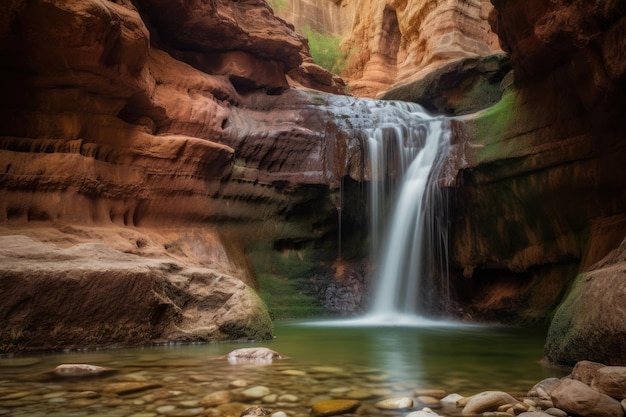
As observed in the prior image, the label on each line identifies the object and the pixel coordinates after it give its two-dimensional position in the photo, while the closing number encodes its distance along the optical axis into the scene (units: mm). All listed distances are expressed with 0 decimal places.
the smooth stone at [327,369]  4426
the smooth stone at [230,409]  3031
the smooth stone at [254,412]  2953
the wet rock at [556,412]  2971
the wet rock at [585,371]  3451
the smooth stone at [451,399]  3375
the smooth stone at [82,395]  3379
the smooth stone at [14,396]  3312
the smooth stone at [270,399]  3348
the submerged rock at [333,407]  3082
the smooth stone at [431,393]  3584
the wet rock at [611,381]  3098
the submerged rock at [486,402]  3109
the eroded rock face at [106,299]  5312
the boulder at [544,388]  3431
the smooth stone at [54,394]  3368
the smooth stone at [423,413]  2908
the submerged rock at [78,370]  4109
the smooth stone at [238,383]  3733
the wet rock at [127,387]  3527
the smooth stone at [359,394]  3488
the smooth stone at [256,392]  3428
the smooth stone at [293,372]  4297
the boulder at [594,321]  3762
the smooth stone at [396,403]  3238
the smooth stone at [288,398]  3389
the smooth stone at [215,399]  3252
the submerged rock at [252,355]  4938
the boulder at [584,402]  2905
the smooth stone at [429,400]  3350
